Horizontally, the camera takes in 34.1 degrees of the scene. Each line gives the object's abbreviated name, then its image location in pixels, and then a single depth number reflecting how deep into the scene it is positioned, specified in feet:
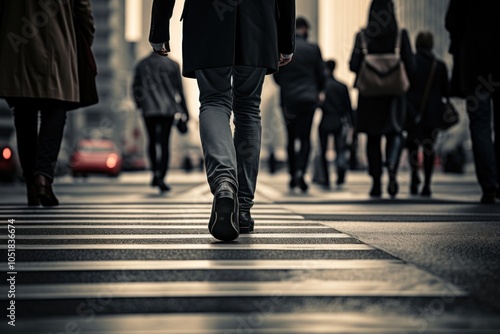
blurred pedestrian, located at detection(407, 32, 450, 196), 35.17
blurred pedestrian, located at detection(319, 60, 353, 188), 45.96
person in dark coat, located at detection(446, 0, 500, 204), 25.38
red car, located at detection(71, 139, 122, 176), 106.63
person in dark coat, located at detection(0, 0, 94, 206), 21.72
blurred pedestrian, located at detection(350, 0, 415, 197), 32.01
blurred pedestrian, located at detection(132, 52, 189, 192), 37.29
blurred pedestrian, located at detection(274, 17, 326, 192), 38.06
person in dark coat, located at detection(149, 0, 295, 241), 14.32
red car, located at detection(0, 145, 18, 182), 63.35
